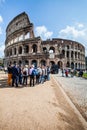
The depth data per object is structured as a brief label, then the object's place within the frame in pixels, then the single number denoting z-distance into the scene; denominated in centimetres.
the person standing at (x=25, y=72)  577
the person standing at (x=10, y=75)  572
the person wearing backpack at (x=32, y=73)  557
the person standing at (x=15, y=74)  542
